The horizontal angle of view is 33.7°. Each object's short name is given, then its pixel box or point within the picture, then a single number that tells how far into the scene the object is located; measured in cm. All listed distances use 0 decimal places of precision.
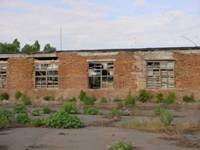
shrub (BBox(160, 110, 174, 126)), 1112
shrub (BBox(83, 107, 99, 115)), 1574
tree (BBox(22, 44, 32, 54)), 4874
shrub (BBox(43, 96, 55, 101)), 2440
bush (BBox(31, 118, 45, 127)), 1160
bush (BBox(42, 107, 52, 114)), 1587
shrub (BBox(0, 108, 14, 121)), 1209
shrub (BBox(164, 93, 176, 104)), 2152
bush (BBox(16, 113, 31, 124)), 1217
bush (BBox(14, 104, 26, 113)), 1516
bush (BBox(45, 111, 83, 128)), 1119
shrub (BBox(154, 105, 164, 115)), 1519
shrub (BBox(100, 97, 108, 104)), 2287
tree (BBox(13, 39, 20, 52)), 4929
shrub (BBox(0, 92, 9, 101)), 2516
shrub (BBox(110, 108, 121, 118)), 1442
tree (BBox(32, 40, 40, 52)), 4915
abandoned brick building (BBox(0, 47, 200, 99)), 2266
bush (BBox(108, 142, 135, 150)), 723
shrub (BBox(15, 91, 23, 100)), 2511
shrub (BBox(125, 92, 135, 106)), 2070
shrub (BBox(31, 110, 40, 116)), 1487
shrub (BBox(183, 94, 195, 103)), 2230
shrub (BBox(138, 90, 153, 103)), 2268
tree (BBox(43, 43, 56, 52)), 5035
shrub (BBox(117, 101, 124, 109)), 1943
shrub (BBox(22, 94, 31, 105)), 2136
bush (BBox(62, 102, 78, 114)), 1560
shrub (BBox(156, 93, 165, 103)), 2230
